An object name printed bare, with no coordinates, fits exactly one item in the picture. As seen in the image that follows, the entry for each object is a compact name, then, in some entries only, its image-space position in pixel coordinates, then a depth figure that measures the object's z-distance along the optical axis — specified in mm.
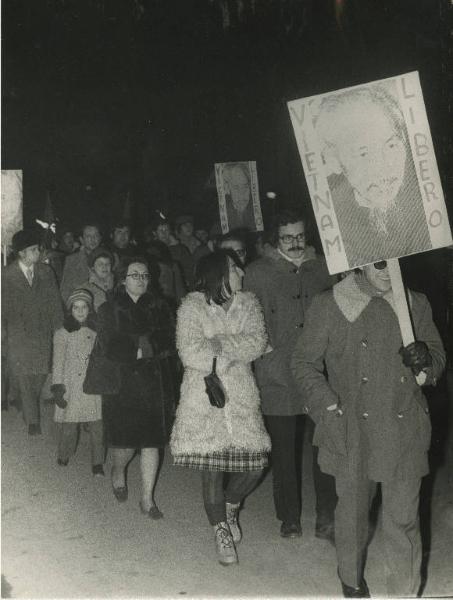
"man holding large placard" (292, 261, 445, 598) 4168
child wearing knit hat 7492
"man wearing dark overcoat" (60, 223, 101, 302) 10148
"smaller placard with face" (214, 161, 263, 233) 9805
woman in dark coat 6234
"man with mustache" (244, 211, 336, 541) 5766
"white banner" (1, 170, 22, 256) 9219
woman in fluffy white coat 5219
